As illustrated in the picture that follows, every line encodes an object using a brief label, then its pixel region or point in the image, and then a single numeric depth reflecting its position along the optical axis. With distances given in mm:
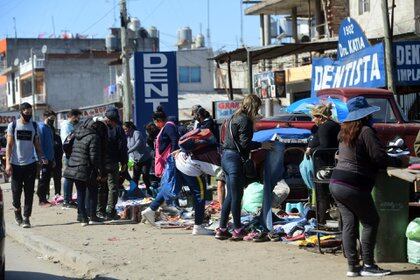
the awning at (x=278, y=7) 40281
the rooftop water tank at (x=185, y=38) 72075
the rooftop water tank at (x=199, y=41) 75000
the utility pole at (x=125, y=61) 29339
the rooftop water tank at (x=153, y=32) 81250
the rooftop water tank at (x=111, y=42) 69562
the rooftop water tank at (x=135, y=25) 71612
